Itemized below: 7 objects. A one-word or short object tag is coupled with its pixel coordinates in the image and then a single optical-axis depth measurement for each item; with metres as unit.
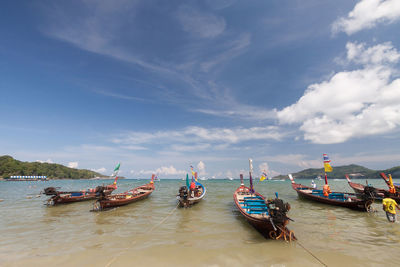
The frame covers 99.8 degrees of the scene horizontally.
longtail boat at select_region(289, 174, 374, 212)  17.95
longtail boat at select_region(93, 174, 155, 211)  20.31
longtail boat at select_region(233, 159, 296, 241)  9.92
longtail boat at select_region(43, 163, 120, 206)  24.21
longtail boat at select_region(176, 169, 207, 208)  21.00
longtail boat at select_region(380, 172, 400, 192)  22.90
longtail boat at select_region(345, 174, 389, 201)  18.07
